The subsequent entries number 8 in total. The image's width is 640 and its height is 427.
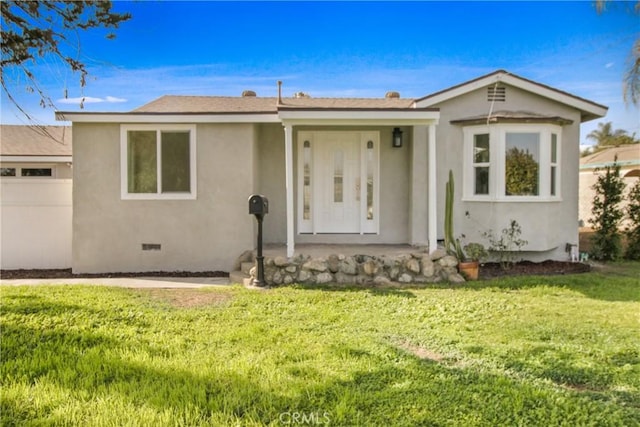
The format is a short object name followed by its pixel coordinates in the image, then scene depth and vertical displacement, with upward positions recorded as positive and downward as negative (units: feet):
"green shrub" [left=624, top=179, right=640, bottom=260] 36.52 -1.46
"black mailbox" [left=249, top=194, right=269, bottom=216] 26.07 +0.02
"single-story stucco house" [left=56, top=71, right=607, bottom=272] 30.27 +2.27
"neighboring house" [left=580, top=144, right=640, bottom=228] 62.91 +6.13
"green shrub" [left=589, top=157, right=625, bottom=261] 35.78 -0.79
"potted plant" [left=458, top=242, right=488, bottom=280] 27.96 -3.41
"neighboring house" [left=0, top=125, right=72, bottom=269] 31.42 -1.35
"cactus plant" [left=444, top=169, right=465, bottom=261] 29.55 -0.89
